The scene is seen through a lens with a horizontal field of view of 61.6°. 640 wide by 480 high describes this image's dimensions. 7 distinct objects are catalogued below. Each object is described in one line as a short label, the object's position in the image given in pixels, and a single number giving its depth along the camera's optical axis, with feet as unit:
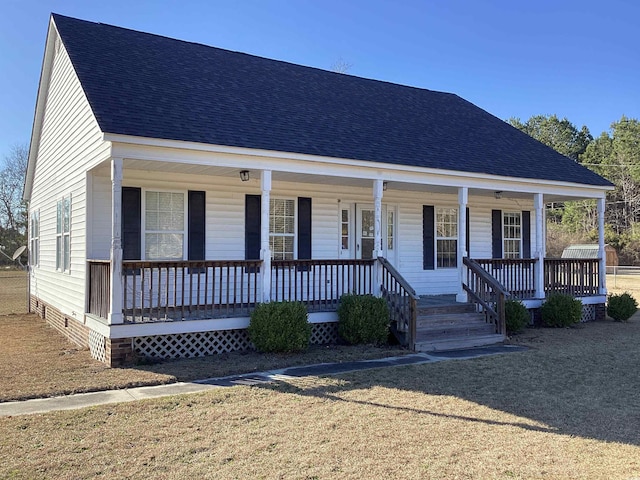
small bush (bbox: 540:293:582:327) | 41.04
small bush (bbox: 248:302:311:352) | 29.04
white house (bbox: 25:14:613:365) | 29.45
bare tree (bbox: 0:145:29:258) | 146.81
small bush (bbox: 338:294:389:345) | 31.78
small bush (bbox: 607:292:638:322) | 45.32
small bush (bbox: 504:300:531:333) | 37.24
